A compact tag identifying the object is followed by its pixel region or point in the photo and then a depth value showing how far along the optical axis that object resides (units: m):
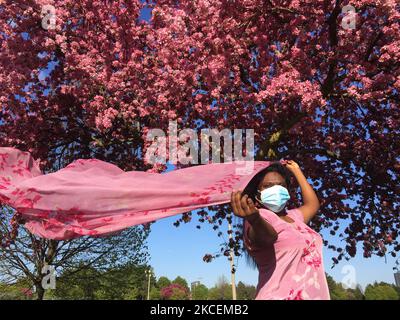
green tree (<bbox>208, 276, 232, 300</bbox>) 98.72
